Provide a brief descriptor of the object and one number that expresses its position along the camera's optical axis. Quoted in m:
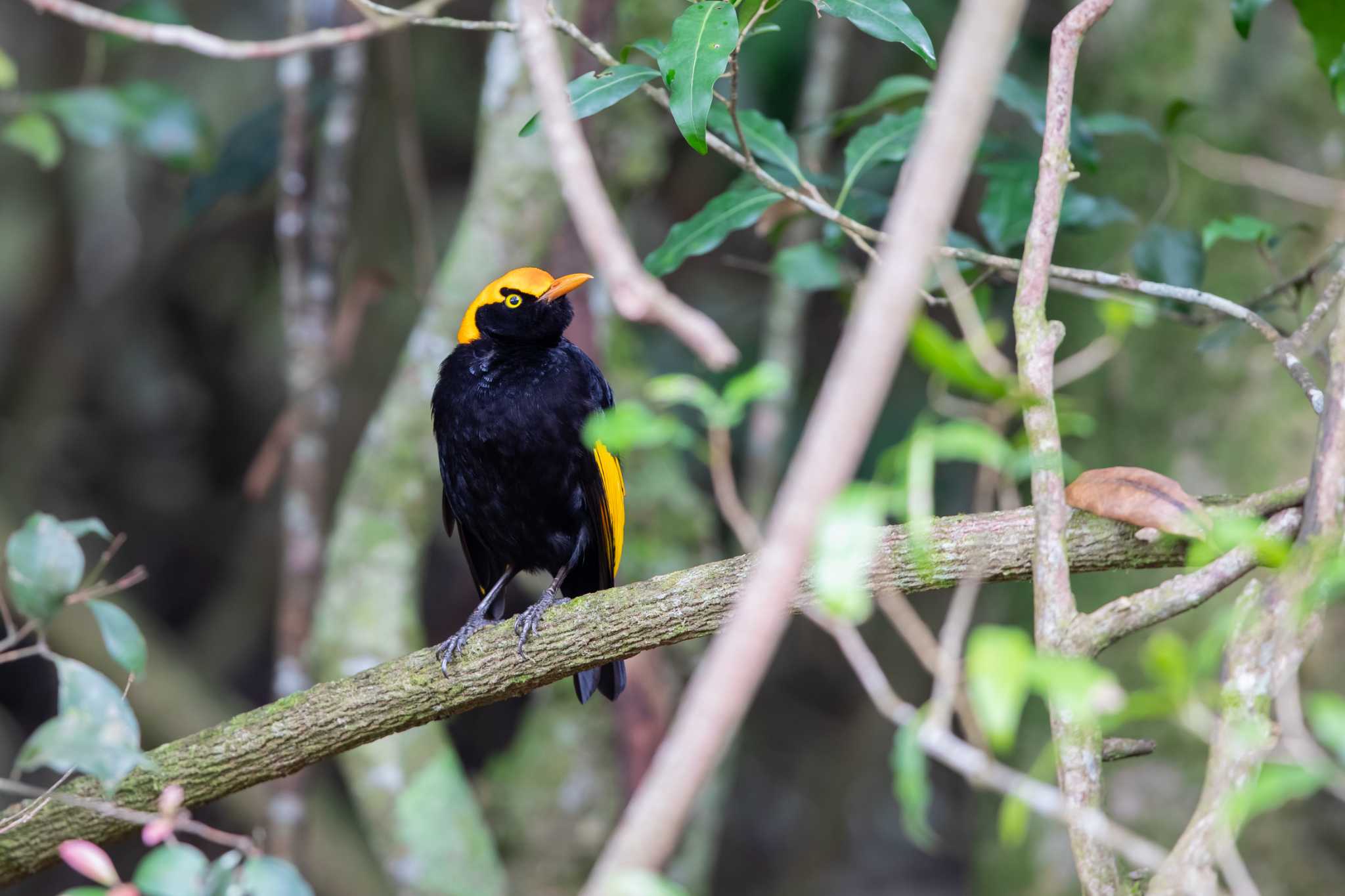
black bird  6.95
